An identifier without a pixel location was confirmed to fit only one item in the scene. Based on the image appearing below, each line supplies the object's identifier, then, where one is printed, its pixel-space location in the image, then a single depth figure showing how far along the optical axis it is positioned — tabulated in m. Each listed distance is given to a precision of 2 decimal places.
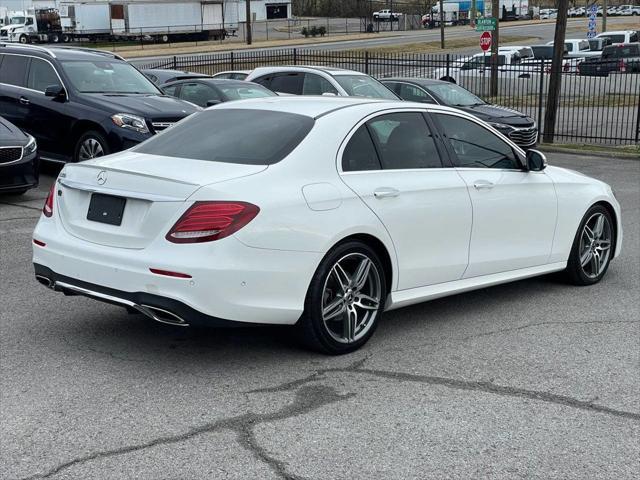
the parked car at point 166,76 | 18.45
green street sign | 26.34
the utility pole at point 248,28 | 58.12
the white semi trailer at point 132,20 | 66.81
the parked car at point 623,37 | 48.19
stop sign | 27.18
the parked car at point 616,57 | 30.11
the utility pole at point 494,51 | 27.04
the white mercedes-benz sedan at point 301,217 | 5.11
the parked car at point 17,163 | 10.98
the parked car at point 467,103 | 18.25
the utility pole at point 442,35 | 55.01
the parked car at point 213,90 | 15.57
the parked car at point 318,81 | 16.75
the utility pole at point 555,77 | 20.48
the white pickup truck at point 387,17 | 89.44
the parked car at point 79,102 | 12.34
